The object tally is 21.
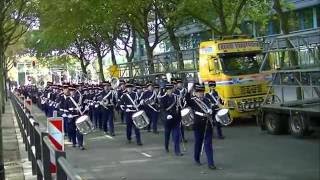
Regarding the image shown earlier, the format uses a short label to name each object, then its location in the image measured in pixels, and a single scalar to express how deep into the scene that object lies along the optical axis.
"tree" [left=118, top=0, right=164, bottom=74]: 31.59
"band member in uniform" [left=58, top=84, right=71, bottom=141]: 16.86
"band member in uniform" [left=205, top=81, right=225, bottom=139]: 15.35
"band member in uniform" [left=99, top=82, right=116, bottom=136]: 20.08
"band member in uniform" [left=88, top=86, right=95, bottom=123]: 21.33
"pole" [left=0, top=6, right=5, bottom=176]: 10.14
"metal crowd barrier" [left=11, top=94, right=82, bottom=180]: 4.60
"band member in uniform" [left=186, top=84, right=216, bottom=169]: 11.39
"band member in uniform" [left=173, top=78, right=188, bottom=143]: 14.51
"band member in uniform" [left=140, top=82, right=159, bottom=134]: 19.01
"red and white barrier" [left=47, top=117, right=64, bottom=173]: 8.80
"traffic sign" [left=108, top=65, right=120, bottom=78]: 40.03
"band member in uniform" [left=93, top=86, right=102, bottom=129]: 21.75
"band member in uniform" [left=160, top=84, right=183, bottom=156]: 13.95
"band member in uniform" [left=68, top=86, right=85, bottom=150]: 16.50
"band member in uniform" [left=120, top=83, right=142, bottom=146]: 17.03
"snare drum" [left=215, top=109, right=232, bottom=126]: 13.14
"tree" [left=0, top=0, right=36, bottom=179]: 25.61
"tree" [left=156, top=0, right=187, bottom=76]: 26.97
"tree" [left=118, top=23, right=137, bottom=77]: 42.46
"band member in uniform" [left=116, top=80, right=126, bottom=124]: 19.92
